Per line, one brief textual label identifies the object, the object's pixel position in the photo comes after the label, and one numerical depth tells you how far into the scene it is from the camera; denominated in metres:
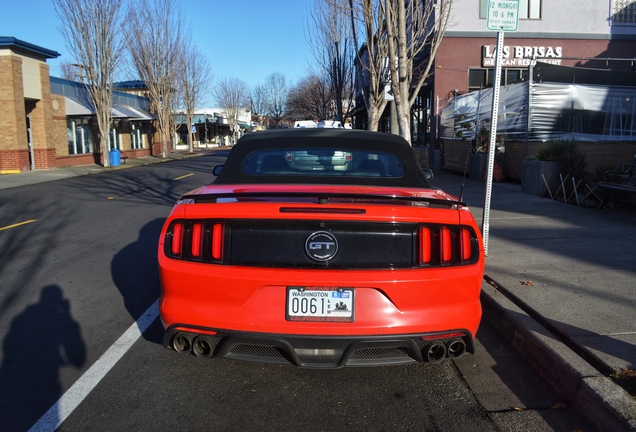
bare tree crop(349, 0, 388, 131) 15.31
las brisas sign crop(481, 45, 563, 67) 23.89
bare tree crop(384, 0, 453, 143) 11.70
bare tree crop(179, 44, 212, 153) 46.81
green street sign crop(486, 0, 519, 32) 6.06
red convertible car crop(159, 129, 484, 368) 3.21
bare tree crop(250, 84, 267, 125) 82.56
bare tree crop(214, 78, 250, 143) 77.94
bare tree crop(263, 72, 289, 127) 75.19
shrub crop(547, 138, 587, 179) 10.95
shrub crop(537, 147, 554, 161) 11.77
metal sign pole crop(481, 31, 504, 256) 6.12
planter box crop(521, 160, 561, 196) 11.53
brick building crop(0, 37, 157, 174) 24.20
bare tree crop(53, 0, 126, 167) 27.98
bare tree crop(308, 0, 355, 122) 25.80
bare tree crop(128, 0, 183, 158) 37.53
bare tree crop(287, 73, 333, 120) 47.19
